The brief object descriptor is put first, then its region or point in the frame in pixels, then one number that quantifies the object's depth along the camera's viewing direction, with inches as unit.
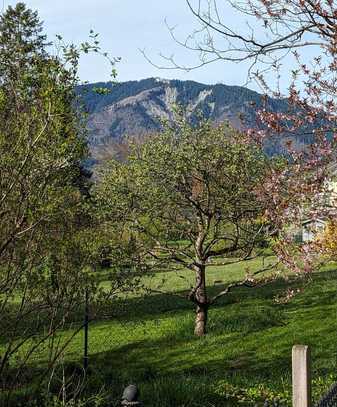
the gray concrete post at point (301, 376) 179.2
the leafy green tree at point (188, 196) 600.4
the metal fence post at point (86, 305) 297.6
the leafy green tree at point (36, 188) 264.3
